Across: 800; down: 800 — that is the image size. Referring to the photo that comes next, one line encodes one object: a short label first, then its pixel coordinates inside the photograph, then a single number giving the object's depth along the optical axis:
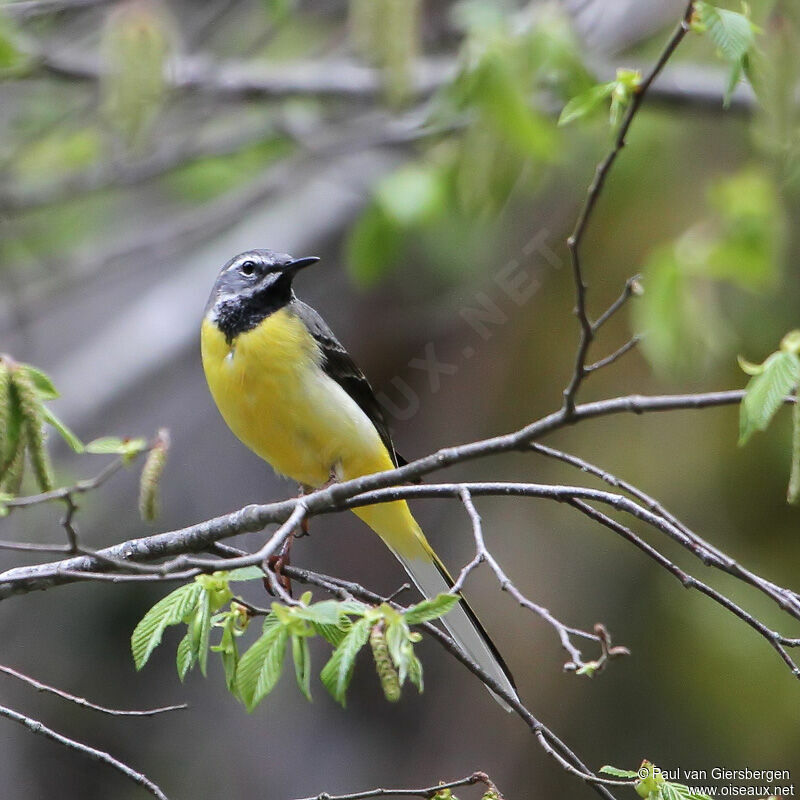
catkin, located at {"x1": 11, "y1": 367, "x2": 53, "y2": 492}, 5.59
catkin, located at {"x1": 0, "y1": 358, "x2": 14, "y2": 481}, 5.54
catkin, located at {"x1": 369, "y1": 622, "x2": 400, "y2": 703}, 4.80
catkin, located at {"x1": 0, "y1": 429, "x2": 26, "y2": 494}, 5.68
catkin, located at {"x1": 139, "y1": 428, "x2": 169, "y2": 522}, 5.97
